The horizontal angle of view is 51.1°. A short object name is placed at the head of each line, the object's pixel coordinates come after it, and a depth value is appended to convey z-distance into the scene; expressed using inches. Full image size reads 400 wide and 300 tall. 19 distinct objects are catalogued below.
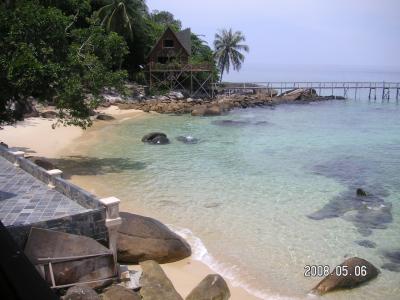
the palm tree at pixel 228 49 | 2148.1
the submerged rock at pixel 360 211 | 460.1
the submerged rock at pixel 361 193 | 564.1
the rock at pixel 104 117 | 1190.9
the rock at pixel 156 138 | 901.8
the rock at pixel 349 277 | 323.3
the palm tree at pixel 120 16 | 1483.8
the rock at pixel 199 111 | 1376.7
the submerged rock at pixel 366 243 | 407.1
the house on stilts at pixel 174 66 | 1600.6
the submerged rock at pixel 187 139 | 934.9
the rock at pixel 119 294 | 268.8
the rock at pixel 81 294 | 250.7
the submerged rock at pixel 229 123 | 1227.9
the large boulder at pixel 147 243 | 348.5
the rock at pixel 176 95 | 1625.2
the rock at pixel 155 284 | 291.0
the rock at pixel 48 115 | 1059.3
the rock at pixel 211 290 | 299.1
